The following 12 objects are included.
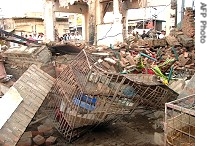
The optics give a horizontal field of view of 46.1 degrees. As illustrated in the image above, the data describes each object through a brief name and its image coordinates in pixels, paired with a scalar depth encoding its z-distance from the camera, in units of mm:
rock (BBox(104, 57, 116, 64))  8808
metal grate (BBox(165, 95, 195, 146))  3281
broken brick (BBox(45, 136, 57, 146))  5613
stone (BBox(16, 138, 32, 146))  5337
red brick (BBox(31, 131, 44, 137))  5901
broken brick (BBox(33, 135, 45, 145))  5500
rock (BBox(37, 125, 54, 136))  6203
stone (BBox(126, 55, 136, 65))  9256
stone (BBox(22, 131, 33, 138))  5680
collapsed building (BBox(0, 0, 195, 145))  4484
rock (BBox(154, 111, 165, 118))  7116
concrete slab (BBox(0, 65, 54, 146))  4602
